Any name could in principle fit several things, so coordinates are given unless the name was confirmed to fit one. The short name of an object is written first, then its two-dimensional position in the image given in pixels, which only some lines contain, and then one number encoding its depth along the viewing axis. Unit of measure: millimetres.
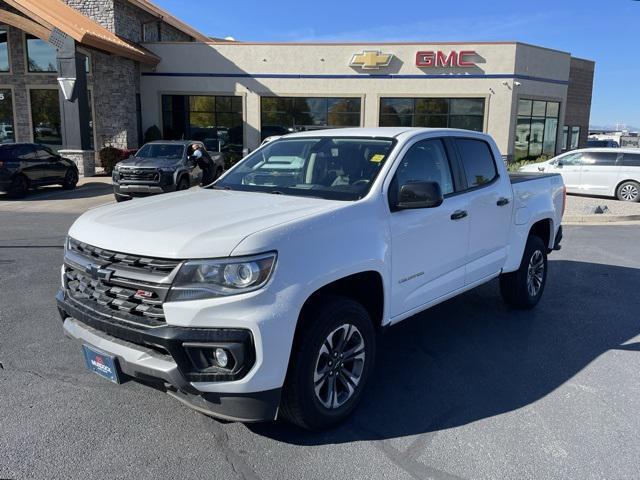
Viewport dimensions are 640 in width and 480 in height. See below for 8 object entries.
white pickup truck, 2836
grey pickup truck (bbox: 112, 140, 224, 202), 14625
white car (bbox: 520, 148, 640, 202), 16234
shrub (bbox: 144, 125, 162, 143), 25406
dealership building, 23766
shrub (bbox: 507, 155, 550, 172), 22156
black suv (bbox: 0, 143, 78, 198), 15109
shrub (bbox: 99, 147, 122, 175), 21703
